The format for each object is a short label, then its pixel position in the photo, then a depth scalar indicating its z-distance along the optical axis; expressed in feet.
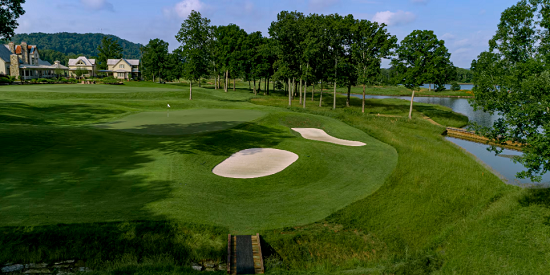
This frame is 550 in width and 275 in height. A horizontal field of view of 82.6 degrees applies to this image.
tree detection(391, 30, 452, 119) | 146.82
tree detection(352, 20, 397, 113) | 166.81
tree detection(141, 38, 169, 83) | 313.73
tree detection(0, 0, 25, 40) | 61.23
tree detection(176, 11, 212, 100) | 169.78
